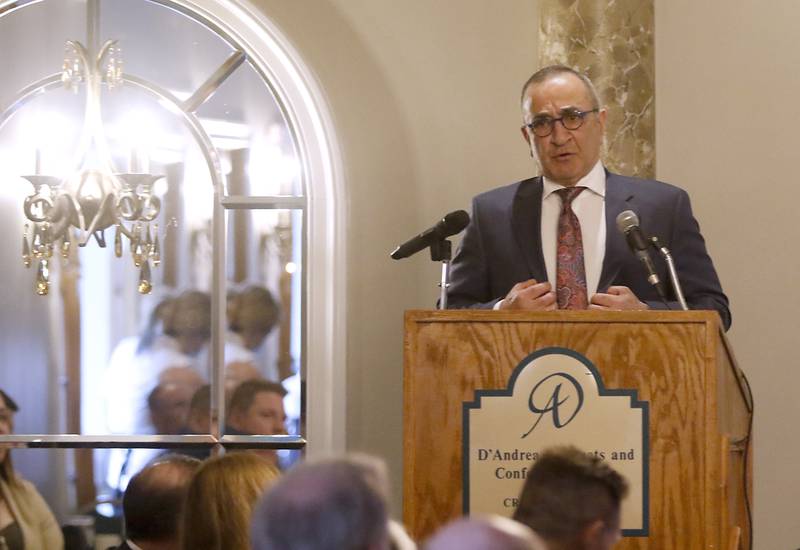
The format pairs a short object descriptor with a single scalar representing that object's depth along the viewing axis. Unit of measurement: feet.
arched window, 38.91
